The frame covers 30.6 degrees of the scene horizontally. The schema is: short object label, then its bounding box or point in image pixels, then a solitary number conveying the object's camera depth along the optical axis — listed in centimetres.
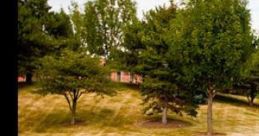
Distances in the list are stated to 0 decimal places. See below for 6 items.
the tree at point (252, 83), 6147
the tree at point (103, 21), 8056
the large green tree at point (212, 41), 3484
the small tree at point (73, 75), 4522
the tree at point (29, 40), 6025
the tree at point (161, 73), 4338
